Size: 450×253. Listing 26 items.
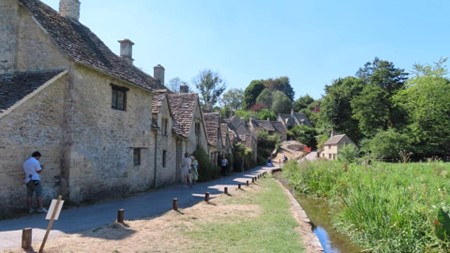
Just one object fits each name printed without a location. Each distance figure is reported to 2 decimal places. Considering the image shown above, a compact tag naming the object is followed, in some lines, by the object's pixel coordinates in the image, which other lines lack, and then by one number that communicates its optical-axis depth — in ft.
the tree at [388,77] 219.20
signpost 22.51
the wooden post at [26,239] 23.18
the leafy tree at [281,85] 385.50
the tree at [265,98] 354.54
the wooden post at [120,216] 32.74
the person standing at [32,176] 37.50
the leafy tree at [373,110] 186.70
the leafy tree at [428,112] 174.91
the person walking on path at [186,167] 70.81
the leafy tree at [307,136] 269.64
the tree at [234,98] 357.61
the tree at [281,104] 343.67
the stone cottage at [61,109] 39.32
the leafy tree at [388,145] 155.94
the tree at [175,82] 252.24
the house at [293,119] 303.56
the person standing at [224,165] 110.11
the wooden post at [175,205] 41.14
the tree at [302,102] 364.99
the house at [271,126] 273.66
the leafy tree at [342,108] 216.74
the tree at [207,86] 278.05
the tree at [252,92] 364.38
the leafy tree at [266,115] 315.17
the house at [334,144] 187.34
